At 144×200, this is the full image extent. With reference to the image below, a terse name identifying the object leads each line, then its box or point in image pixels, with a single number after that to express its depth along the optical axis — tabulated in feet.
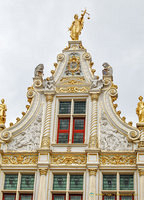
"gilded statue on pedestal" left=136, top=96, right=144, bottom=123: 71.90
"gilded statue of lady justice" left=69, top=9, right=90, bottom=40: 83.04
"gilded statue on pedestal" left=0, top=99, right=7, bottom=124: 74.23
